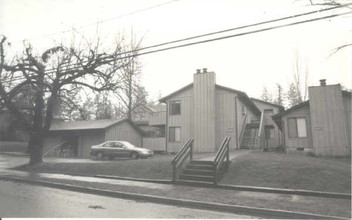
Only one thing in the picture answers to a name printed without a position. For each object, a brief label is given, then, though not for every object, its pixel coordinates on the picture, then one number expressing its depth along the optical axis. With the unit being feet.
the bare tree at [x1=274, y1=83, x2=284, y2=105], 220.84
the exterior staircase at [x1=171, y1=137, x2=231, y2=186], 39.86
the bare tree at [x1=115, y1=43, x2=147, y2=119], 60.18
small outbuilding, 97.86
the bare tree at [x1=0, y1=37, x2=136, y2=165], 59.72
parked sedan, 75.05
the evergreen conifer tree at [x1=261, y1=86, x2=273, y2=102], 237.08
